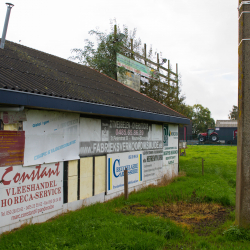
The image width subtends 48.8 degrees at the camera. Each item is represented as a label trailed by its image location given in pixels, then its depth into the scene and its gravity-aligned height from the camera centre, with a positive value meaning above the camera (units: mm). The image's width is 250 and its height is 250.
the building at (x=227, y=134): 48456 +200
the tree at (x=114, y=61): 16719 +4461
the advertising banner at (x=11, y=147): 5258 -307
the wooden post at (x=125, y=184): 7828 -1456
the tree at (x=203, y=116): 85300 +5888
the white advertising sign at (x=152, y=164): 10469 -1203
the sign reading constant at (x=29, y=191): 5277 -1250
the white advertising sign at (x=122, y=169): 8438 -1183
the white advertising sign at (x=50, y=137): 5863 -105
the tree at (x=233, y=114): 97375 +7626
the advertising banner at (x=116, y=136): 7566 -83
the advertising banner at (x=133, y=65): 15812 +4194
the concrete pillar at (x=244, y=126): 5176 +176
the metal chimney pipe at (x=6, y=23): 8189 +3264
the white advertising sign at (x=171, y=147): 12148 -602
